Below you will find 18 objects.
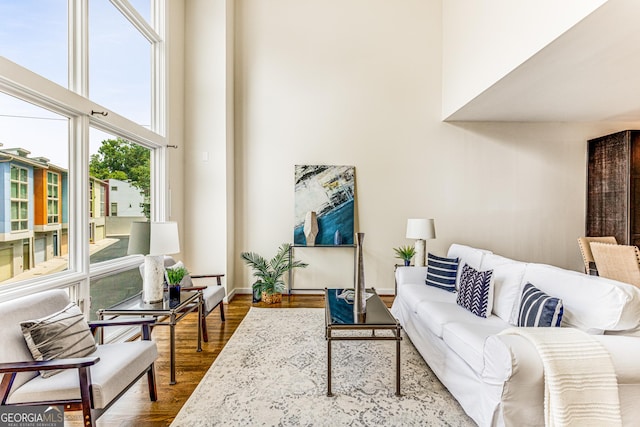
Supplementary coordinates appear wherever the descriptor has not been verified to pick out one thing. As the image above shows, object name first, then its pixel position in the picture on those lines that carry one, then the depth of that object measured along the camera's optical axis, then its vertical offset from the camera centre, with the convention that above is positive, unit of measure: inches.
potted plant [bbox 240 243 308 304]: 179.3 -34.0
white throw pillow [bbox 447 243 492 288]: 129.9 -19.4
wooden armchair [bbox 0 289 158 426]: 62.7 -34.1
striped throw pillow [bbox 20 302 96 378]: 66.1 -26.8
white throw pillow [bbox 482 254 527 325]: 100.7 -25.0
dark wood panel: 174.7 +13.3
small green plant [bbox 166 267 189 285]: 111.7 -22.3
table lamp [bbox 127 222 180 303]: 102.3 -11.7
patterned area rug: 80.4 -50.8
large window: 86.4 +23.3
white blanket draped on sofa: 57.4 -31.3
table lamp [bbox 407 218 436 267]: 163.2 -11.4
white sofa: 60.8 -31.9
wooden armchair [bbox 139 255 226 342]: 126.0 -34.1
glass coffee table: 89.8 -32.3
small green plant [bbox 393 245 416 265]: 179.2 -24.1
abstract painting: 194.9 +6.7
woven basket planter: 179.0 -48.0
